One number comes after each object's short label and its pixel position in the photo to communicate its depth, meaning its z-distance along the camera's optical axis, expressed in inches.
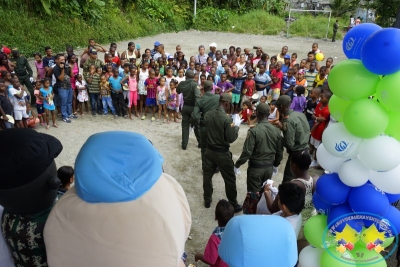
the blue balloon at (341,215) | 113.0
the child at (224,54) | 413.1
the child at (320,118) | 241.0
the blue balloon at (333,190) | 115.2
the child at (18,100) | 273.9
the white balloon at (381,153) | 103.3
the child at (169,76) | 329.4
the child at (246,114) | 328.5
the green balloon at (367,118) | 103.0
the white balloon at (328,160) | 117.6
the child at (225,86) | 339.3
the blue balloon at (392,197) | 115.6
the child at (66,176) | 144.0
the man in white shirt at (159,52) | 395.9
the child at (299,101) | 288.2
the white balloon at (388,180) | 107.8
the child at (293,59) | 382.8
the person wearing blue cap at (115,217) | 57.9
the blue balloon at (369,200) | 110.0
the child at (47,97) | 291.1
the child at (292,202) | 122.2
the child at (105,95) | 319.9
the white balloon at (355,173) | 110.5
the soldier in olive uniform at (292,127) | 188.7
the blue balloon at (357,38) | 112.7
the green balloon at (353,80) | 105.3
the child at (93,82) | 318.7
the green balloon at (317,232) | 115.9
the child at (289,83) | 340.7
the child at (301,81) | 333.8
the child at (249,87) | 343.3
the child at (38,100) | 291.6
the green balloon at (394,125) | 108.1
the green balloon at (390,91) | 99.7
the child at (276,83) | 346.9
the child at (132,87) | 324.5
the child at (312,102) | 271.7
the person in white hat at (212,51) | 414.0
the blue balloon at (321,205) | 121.3
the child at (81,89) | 320.2
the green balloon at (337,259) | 111.7
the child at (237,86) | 349.7
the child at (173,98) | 322.7
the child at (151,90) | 329.1
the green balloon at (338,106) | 119.8
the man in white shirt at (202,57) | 401.7
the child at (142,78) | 331.8
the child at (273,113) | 274.4
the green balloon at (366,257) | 111.9
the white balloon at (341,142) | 110.3
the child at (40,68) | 333.7
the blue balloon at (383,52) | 96.3
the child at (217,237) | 122.6
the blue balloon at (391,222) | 111.3
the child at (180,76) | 332.8
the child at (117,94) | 322.7
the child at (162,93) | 324.8
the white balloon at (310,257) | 120.4
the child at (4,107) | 262.1
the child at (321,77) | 330.6
